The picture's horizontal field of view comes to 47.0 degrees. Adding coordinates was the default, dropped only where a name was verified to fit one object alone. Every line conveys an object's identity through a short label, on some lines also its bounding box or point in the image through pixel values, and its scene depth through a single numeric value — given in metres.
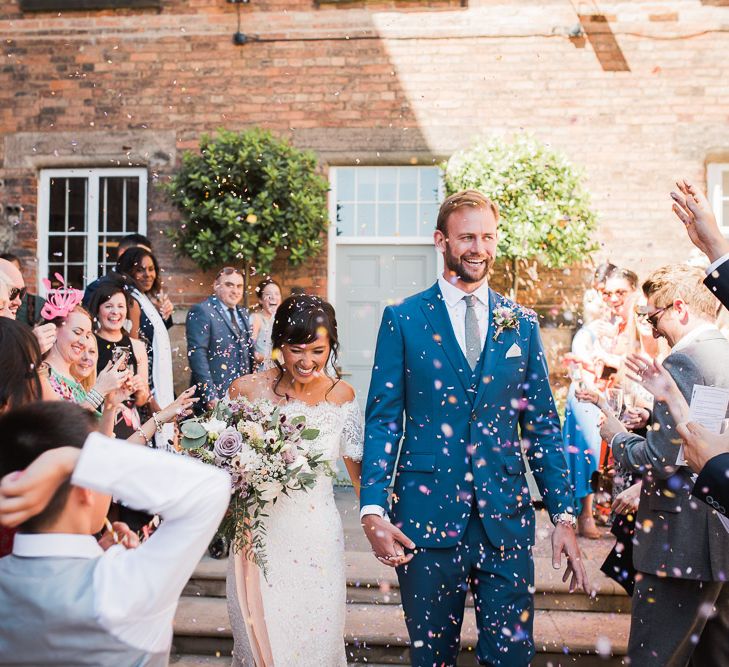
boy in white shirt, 1.40
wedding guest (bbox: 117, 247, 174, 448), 5.34
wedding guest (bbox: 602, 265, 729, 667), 3.00
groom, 2.81
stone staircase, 4.13
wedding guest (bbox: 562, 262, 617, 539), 5.77
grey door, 8.40
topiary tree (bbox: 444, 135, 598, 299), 7.16
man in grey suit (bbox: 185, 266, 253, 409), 5.93
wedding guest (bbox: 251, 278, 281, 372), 6.73
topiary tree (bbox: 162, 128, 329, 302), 7.43
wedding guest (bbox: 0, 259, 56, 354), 3.43
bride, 3.31
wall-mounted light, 8.29
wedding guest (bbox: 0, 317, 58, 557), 2.26
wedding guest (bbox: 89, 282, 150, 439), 4.64
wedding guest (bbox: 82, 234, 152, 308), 4.88
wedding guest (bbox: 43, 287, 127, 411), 3.70
